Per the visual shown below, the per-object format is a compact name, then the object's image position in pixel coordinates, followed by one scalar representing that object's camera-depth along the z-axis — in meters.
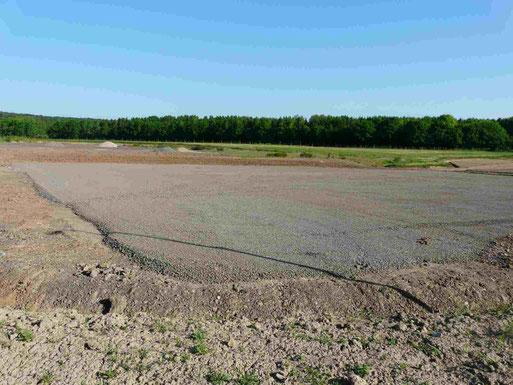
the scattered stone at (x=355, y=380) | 4.66
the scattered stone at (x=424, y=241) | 10.87
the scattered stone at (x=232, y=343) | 5.49
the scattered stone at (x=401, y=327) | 6.20
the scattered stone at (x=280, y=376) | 4.77
